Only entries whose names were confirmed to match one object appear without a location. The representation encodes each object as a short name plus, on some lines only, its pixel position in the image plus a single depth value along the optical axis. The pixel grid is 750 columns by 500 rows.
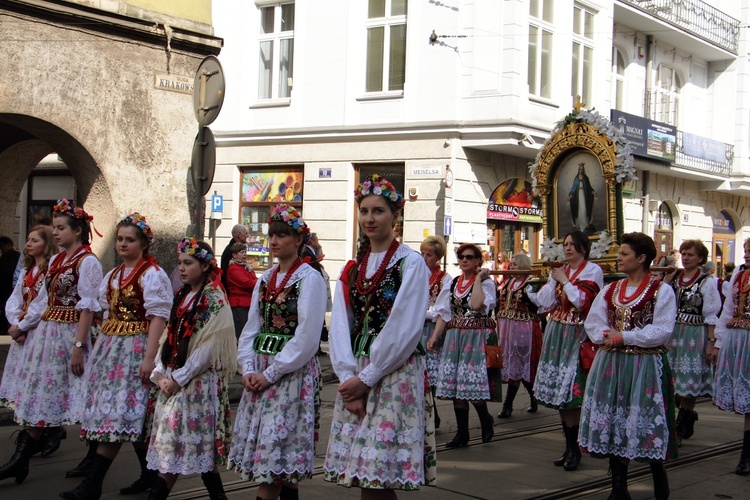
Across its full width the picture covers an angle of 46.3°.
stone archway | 10.20
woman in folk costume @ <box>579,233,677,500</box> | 6.29
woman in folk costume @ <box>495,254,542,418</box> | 10.29
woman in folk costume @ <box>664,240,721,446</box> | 8.99
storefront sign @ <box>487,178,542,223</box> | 22.11
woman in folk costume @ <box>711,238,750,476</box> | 8.02
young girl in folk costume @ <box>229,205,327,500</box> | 5.09
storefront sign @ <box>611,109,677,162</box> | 25.23
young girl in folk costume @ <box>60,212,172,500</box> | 6.10
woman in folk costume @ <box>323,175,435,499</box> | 4.52
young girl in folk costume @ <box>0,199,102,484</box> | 6.70
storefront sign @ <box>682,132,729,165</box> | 28.31
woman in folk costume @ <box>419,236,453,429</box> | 8.84
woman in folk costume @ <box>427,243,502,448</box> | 8.47
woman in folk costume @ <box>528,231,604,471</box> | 7.66
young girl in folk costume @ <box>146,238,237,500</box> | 5.52
